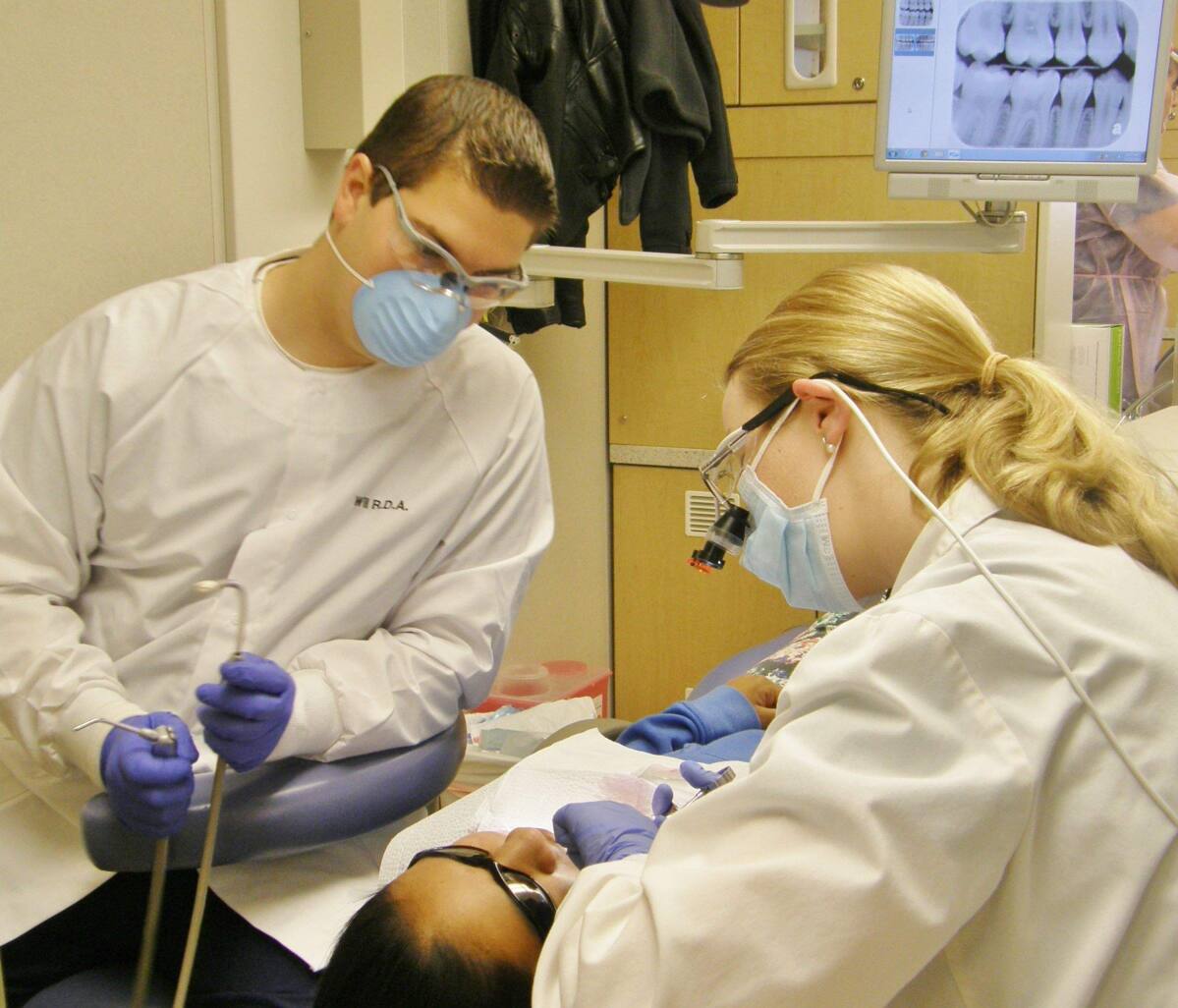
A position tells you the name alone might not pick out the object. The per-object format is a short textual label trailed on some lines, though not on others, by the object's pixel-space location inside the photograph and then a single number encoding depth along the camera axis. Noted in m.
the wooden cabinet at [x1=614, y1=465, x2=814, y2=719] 3.71
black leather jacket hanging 2.86
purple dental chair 1.45
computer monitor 2.16
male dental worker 1.58
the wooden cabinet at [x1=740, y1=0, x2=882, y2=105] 3.34
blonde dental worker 0.98
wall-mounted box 2.26
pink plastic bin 3.31
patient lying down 1.22
